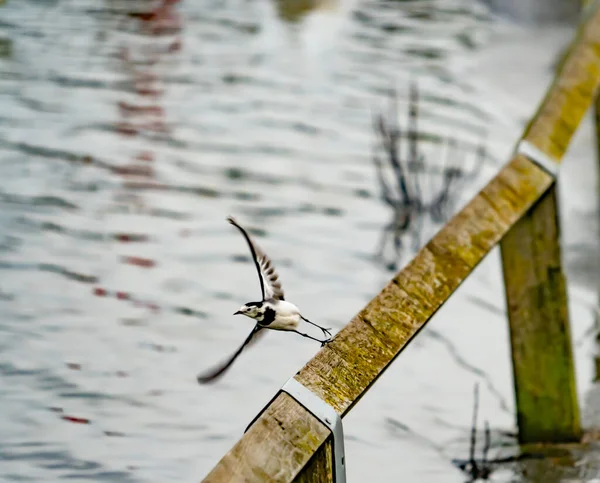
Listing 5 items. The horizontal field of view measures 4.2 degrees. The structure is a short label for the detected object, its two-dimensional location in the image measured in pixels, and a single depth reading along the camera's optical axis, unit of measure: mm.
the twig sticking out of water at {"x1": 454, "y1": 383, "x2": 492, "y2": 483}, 13460
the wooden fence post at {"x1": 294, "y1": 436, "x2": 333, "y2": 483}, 12010
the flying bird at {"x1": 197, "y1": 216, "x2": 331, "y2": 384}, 12159
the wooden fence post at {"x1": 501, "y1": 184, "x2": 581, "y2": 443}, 13357
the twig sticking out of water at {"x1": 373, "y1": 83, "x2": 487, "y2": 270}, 26752
